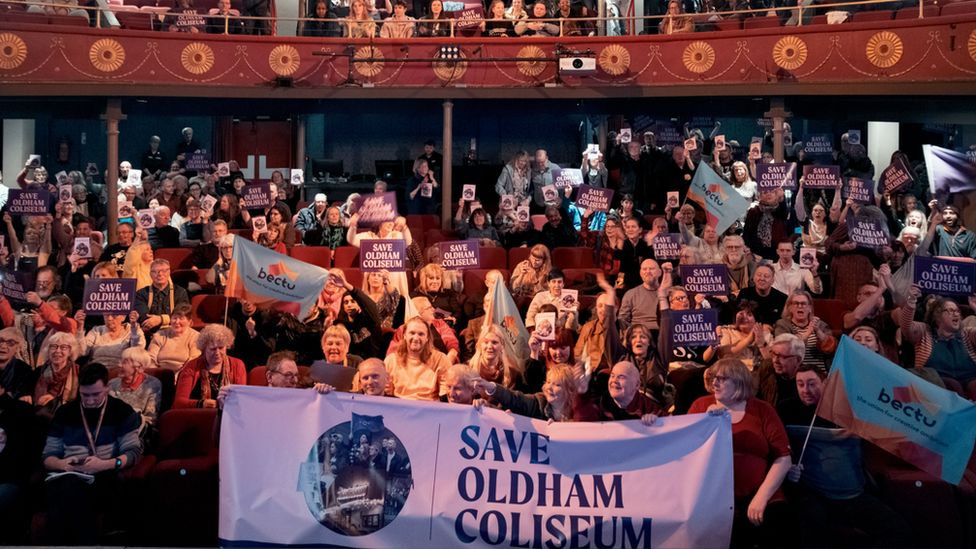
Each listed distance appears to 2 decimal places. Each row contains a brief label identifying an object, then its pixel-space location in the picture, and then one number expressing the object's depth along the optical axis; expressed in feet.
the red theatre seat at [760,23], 58.18
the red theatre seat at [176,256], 47.47
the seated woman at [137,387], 28.53
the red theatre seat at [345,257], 47.14
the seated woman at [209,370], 28.60
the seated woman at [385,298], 37.86
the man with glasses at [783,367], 27.43
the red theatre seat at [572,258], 47.60
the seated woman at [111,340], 34.37
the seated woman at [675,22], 59.52
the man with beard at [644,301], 38.24
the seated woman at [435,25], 61.57
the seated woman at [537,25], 60.54
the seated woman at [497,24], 60.95
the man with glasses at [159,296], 38.29
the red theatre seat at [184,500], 25.41
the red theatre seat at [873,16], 55.93
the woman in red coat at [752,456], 23.71
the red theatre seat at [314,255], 47.03
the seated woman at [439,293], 39.91
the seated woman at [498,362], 28.58
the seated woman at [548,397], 24.88
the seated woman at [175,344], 33.68
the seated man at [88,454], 24.82
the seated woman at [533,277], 41.09
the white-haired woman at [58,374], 29.07
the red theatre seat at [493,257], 47.75
